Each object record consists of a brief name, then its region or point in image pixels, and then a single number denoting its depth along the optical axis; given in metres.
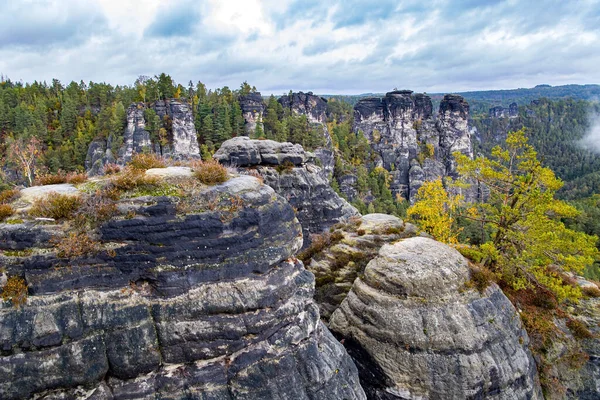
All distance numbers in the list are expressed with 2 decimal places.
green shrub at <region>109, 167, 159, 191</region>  11.78
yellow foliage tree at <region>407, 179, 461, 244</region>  28.09
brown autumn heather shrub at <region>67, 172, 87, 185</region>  12.70
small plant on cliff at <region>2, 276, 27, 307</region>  9.80
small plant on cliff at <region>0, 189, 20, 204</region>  11.33
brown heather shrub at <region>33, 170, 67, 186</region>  12.61
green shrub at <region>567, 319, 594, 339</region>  18.74
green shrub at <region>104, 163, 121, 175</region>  13.21
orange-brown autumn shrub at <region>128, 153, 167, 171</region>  12.95
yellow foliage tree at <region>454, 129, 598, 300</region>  18.12
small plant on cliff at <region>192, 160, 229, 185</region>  12.79
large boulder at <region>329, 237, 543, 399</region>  15.59
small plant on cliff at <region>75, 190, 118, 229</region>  11.03
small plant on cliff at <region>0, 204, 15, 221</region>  10.70
